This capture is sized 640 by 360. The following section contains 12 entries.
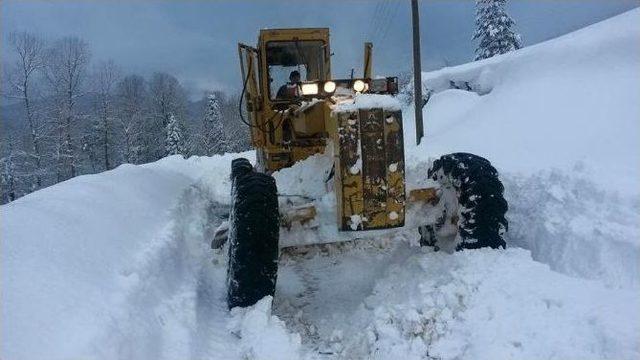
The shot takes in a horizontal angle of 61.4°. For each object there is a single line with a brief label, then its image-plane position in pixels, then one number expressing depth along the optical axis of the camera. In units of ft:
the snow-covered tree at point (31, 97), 116.47
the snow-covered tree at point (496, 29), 116.47
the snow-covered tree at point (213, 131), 170.50
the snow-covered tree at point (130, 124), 144.77
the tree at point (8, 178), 106.93
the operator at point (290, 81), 25.45
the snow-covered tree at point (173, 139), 156.66
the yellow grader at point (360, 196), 15.21
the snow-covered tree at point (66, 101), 123.65
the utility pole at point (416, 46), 60.75
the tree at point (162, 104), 169.07
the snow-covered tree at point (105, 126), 144.05
